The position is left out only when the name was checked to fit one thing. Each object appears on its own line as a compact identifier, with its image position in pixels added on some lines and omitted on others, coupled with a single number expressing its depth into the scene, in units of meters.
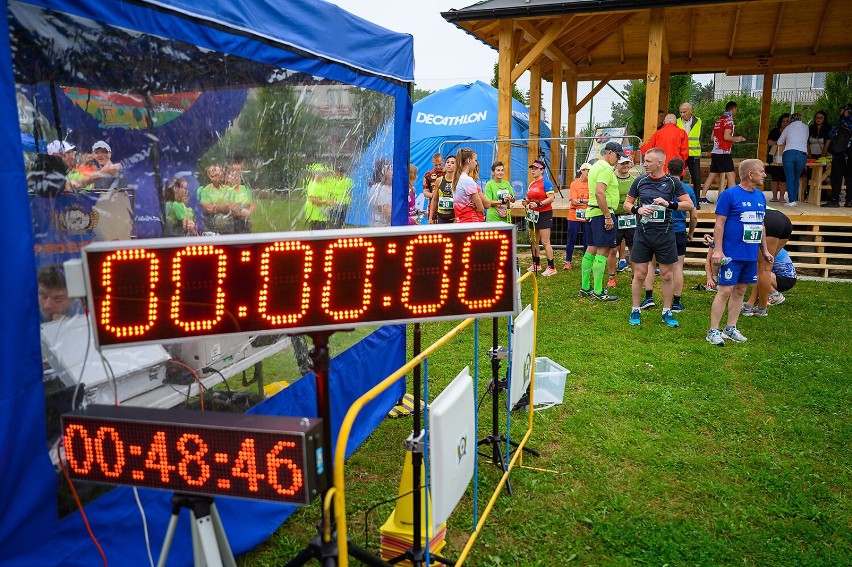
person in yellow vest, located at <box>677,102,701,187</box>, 12.42
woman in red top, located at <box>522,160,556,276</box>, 11.24
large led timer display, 2.17
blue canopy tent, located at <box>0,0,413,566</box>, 2.40
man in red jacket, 11.52
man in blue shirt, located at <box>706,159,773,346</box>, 7.08
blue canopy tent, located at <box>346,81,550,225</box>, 18.27
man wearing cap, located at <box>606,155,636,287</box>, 9.30
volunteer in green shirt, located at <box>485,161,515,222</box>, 10.66
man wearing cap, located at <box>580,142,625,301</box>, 9.21
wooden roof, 12.73
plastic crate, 5.93
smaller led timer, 2.18
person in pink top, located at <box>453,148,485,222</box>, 8.88
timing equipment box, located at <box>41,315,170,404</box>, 2.63
